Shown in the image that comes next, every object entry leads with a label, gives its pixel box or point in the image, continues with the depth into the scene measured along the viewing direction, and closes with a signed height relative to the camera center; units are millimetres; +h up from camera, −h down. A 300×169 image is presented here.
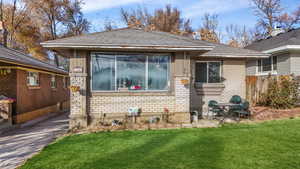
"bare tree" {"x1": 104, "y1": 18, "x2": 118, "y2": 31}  26188 +9350
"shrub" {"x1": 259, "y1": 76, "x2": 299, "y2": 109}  8359 -370
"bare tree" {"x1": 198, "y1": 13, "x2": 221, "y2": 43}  28798 +10456
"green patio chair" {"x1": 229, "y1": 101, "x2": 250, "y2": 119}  7296 -1065
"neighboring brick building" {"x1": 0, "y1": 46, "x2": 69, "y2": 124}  7402 -83
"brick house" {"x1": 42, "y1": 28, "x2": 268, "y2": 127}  6289 +446
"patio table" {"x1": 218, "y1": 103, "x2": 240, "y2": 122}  7504 -1275
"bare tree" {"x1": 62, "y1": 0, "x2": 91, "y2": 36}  21328 +8371
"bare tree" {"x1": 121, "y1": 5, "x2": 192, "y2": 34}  25344 +10001
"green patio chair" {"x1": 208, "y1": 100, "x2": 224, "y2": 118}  7621 -1039
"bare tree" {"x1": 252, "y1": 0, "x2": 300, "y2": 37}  22219 +9157
